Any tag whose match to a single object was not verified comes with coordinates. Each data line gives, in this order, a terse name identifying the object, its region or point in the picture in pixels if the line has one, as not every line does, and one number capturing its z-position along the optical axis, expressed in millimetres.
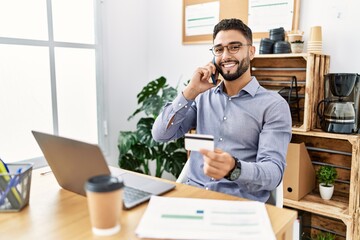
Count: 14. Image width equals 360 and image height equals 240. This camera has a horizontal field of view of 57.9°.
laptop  846
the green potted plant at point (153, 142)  2529
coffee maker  1820
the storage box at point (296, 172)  1970
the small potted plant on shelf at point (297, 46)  2037
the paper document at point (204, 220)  785
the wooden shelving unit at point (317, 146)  1818
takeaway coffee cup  683
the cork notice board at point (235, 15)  2195
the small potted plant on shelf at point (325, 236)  2045
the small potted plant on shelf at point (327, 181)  1979
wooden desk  830
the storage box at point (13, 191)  960
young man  1393
